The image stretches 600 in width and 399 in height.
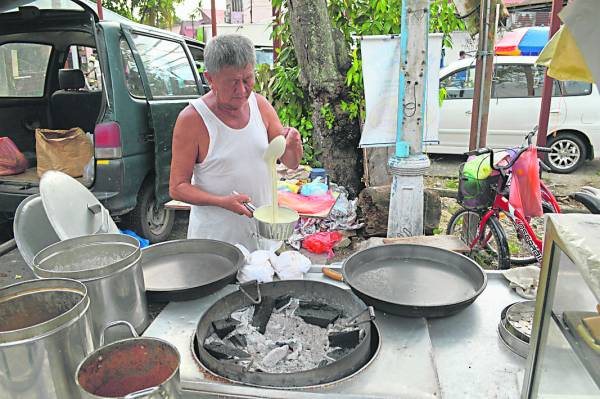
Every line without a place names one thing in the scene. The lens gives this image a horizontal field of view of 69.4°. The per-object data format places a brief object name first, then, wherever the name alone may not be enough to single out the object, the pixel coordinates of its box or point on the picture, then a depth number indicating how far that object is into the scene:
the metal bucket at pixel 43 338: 0.86
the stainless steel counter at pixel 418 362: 1.11
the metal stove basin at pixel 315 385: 1.12
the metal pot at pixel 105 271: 1.19
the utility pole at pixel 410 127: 3.27
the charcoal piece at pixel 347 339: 1.27
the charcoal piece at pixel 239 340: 1.32
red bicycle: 3.56
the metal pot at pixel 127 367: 0.94
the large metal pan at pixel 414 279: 1.36
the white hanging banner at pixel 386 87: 3.66
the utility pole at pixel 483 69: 3.79
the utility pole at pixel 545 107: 4.38
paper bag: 4.35
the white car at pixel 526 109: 7.09
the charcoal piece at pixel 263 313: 1.41
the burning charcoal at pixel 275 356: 1.23
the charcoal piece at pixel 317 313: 1.39
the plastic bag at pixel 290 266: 1.71
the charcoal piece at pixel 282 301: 1.51
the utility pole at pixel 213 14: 9.27
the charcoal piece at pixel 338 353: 1.24
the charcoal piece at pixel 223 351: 1.23
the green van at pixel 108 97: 3.88
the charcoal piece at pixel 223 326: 1.35
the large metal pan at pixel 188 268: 1.51
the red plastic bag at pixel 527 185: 3.37
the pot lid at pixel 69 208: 1.54
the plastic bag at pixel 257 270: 1.64
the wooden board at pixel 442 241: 2.85
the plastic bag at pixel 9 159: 4.54
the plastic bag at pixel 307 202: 4.17
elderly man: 1.92
